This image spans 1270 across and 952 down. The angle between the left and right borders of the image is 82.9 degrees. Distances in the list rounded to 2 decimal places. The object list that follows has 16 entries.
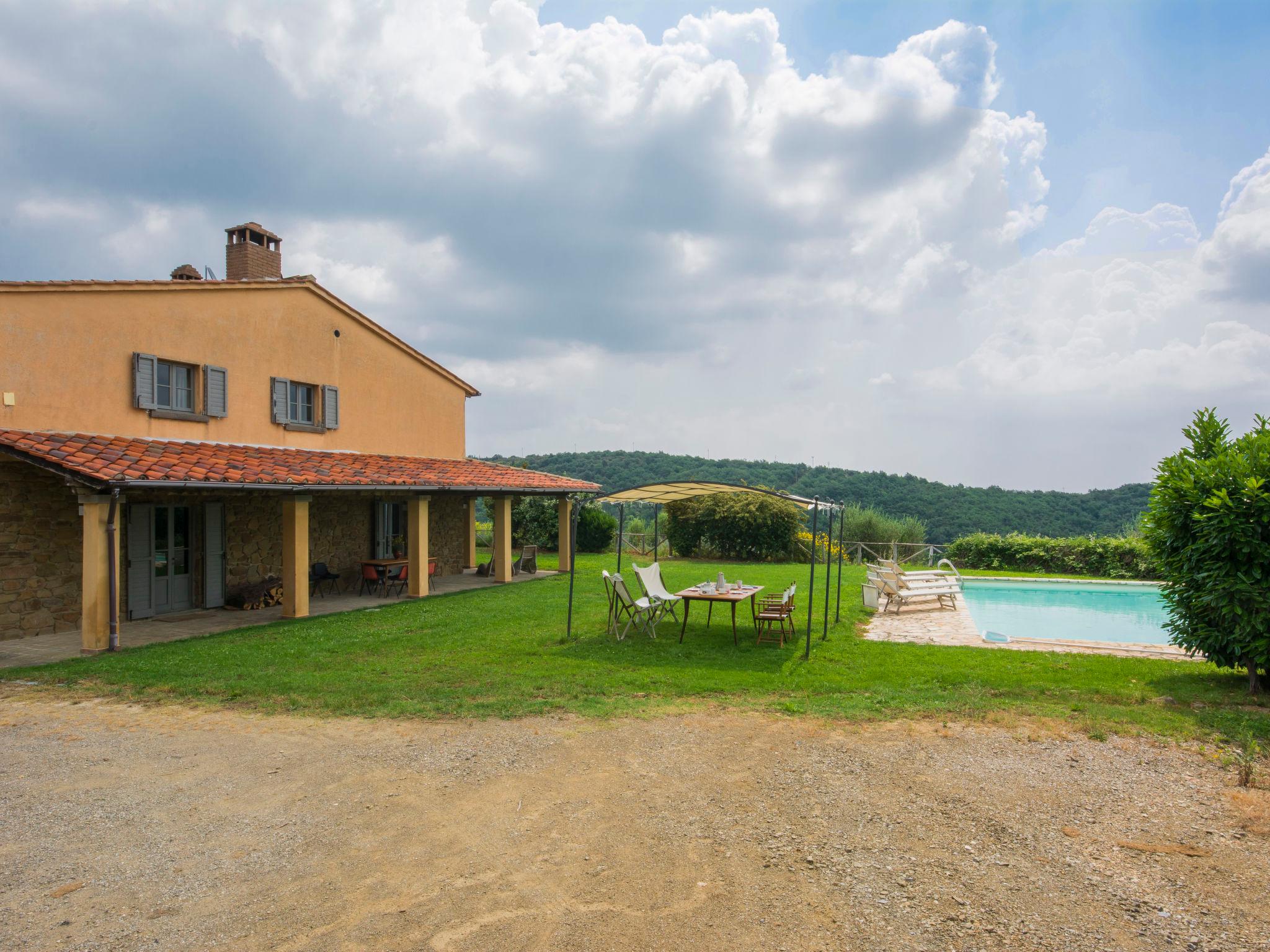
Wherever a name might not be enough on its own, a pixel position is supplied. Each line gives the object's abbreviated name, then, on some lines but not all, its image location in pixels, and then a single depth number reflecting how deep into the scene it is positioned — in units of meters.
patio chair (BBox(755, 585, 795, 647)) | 9.70
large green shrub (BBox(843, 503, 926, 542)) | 24.55
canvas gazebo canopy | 9.48
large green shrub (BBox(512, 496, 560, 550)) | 25.19
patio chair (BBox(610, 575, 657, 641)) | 10.03
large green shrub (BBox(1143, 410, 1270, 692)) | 7.11
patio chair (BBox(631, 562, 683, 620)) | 10.88
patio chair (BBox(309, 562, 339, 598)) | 14.49
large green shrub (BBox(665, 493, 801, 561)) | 24.09
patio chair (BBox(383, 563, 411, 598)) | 14.98
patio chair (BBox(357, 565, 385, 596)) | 14.80
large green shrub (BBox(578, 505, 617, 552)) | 24.55
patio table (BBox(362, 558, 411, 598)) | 14.86
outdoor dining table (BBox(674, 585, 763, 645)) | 9.92
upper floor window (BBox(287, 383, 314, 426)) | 14.80
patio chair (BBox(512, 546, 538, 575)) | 19.11
